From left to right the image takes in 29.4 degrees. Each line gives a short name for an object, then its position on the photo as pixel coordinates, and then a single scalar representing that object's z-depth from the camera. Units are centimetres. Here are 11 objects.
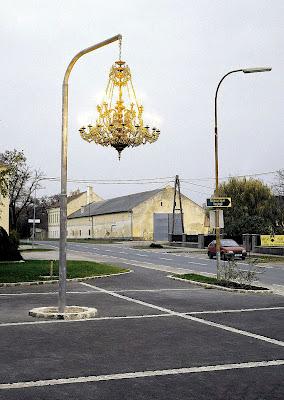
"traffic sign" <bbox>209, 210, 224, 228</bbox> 2064
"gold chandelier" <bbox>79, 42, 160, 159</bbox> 2216
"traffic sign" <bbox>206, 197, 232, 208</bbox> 2095
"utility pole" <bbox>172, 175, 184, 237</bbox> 6762
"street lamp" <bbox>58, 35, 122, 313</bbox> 1252
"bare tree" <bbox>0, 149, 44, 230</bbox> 5879
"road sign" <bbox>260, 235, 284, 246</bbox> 4647
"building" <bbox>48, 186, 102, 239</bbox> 12569
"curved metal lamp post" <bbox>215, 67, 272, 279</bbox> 1945
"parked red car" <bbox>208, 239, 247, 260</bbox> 3778
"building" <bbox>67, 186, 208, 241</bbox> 8369
